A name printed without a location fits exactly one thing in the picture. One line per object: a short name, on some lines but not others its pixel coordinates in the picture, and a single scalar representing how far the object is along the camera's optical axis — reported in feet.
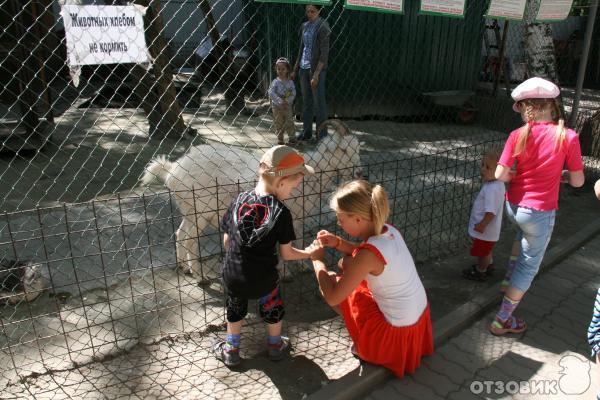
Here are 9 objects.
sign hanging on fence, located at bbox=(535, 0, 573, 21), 17.53
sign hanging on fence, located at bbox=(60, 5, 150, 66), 8.09
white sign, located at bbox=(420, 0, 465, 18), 13.16
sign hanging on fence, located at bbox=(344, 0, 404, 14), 11.35
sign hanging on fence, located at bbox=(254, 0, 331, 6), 10.38
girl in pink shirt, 9.98
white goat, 12.57
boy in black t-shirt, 8.36
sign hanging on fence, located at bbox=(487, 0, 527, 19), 15.35
